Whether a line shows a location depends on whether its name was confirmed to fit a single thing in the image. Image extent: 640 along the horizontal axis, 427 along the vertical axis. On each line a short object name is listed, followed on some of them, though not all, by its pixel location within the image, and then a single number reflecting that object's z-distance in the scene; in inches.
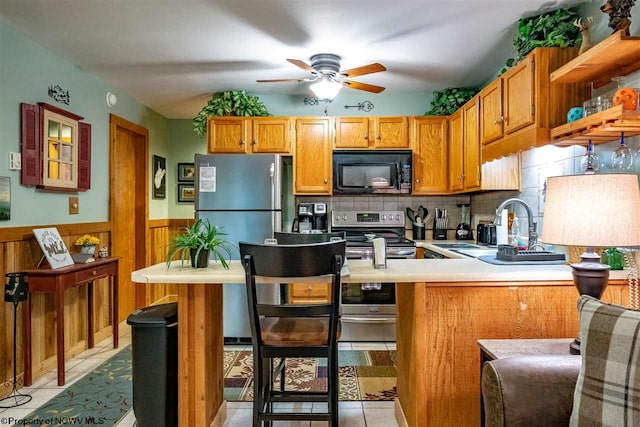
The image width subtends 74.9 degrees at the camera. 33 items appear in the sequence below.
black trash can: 76.6
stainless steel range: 146.6
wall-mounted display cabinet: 114.3
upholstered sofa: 40.4
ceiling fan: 130.0
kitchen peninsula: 73.2
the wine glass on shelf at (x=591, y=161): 86.8
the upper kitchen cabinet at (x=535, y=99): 91.7
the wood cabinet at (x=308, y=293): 151.4
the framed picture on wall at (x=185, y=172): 211.9
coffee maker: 168.6
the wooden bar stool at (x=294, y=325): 65.2
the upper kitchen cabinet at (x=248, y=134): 163.3
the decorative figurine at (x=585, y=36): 85.0
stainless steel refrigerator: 147.7
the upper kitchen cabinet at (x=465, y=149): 134.1
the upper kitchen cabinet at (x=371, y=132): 164.6
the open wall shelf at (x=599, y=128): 69.3
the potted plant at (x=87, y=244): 129.9
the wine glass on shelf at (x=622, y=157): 78.8
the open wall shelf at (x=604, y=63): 71.2
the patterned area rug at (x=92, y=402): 92.6
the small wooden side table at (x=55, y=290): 108.9
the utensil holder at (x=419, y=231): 173.9
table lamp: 53.9
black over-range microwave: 163.5
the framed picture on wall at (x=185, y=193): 212.5
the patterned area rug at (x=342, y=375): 106.4
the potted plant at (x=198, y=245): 76.8
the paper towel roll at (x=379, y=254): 77.9
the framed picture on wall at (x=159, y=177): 196.9
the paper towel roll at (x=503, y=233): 127.0
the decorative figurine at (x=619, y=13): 74.8
